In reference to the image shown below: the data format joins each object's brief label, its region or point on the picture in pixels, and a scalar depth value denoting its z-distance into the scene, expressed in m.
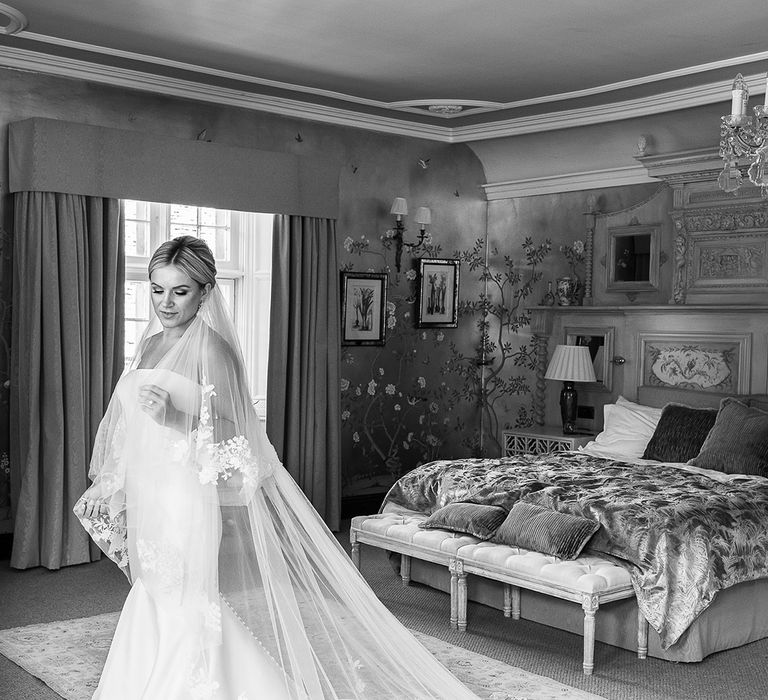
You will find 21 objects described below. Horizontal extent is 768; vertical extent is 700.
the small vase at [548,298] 8.10
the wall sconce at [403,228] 7.76
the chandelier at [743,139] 3.86
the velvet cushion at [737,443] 5.56
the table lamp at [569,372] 7.47
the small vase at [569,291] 7.86
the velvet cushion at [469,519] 4.95
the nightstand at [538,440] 7.33
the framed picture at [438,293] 8.18
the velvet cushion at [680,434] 6.00
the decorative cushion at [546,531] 4.59
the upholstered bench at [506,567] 4.35
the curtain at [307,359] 7.02
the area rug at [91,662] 4.09
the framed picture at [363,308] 7.61
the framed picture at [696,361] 6.68
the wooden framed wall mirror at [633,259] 7.34
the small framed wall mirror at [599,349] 7.57
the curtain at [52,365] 5.86
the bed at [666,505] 4.46
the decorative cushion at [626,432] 6.38
